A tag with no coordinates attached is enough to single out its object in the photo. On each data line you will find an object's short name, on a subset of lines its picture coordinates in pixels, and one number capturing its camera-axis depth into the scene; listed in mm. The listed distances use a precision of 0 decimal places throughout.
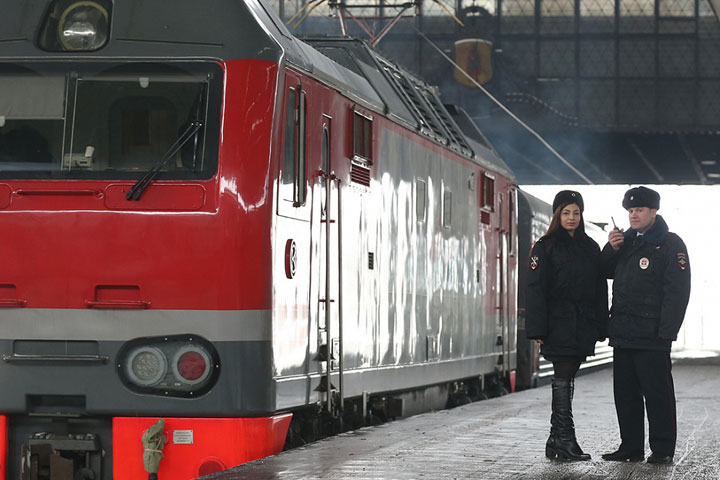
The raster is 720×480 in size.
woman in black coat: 17172
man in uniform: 16828
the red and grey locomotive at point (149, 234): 15547
